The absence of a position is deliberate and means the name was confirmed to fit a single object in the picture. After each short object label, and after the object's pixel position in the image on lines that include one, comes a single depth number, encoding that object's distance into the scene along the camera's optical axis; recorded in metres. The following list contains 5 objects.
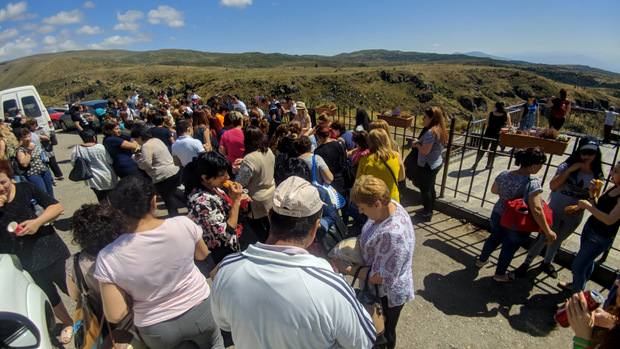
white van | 11.92
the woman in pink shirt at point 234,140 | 4.69
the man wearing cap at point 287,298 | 1.26
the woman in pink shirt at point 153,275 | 1.76
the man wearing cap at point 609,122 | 7.33
